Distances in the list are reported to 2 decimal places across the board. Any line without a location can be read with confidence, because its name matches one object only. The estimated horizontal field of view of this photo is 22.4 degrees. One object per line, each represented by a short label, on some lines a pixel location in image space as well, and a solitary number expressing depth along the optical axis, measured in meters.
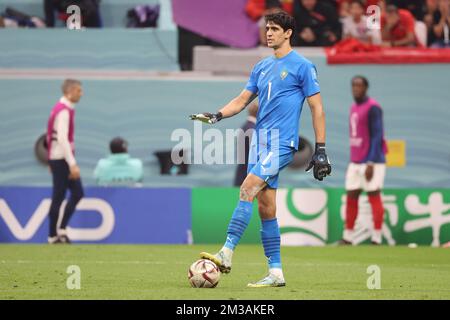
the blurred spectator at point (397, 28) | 20.02
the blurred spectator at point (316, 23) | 20.25
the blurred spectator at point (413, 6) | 20.92
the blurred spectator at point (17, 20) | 20.49
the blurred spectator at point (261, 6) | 20.25
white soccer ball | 8.96
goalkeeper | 9.15
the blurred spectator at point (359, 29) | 20.25
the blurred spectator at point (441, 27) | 20.47
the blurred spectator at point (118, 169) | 17.27
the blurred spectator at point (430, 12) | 20.47
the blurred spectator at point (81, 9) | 20.27
